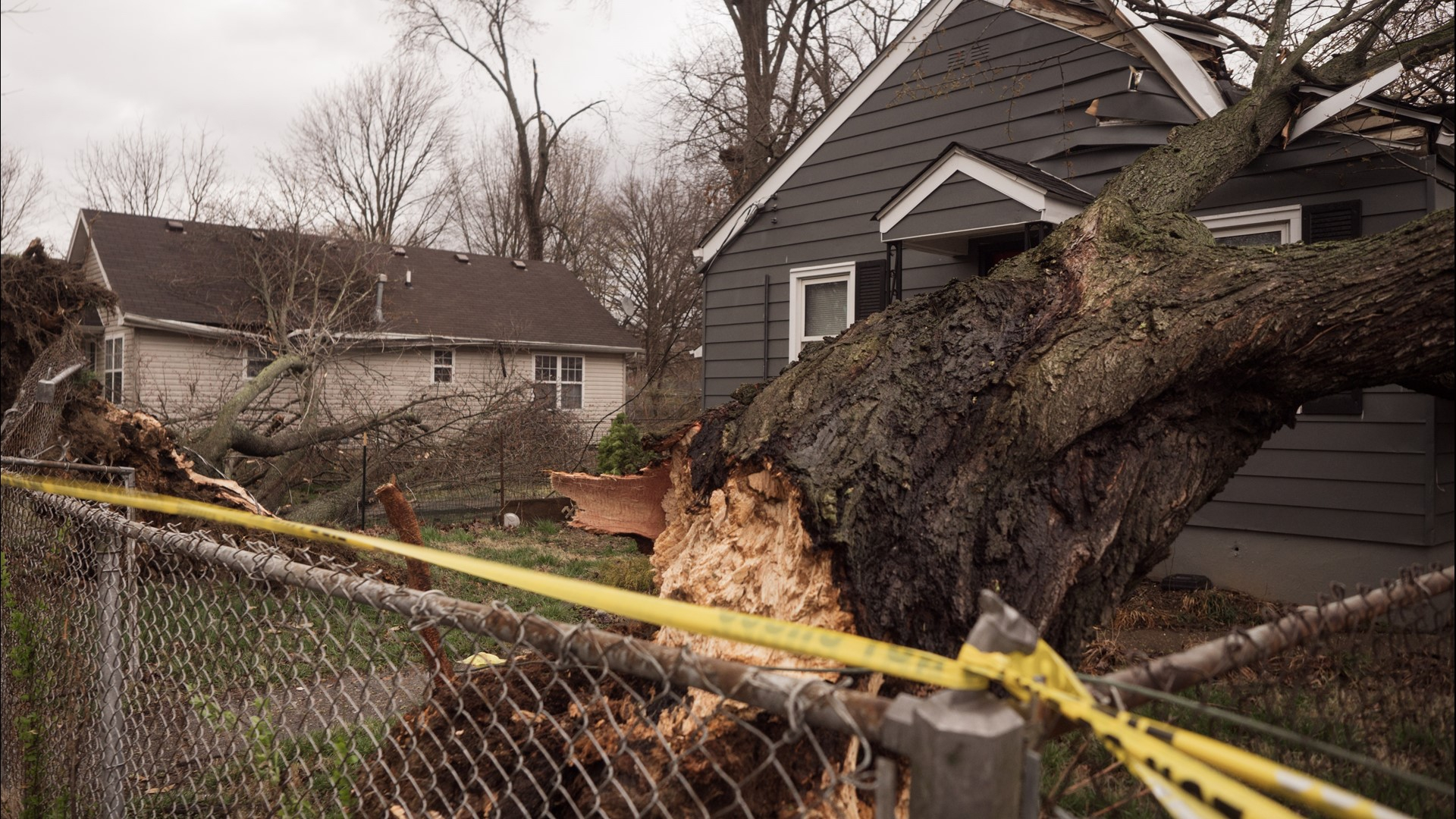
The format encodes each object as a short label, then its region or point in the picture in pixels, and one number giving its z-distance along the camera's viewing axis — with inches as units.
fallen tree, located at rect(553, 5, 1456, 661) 82.5
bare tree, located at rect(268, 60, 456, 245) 1149.7
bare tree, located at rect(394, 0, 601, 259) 1107.3
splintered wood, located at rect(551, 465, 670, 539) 122.8
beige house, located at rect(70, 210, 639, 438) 633.6
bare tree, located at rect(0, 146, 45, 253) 956.0
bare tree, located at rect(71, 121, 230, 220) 1161.4
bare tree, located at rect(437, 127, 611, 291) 1182.9
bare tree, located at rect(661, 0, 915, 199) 767.7
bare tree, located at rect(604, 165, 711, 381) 1054.4
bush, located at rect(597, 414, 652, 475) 398.3
